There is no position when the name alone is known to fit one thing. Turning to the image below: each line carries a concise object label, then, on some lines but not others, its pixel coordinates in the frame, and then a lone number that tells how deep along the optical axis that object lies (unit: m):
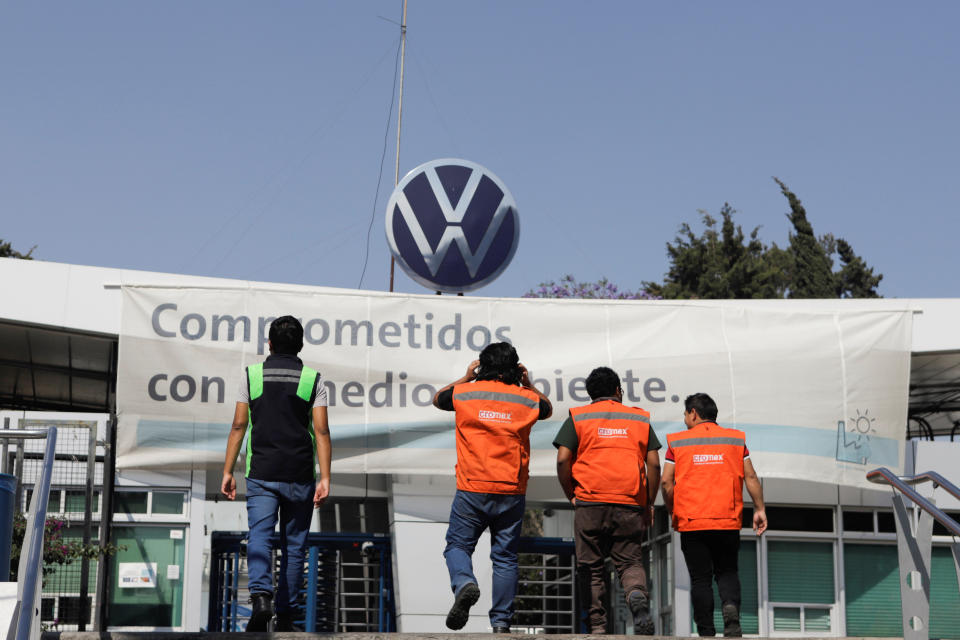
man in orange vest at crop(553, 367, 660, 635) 8.03
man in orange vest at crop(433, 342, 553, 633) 7.64
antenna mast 14.91
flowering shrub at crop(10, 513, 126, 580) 11.62
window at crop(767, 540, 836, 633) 12.65
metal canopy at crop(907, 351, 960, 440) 12.80
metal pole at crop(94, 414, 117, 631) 12.12
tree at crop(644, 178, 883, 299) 45.50
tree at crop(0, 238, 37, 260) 37.72
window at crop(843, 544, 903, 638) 12.63
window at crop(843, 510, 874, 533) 12.93
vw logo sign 11.87
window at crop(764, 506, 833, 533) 12.82
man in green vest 7.34
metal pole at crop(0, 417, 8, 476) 11.31
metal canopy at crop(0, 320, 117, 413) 12.20
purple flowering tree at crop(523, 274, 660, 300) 36.97
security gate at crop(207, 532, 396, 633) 13.78
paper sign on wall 12.31
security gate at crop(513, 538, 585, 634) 14.12
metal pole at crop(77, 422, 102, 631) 12.15
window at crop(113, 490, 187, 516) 12.42
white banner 10.99
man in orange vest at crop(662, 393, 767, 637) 8.44
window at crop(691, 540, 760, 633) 12.56
